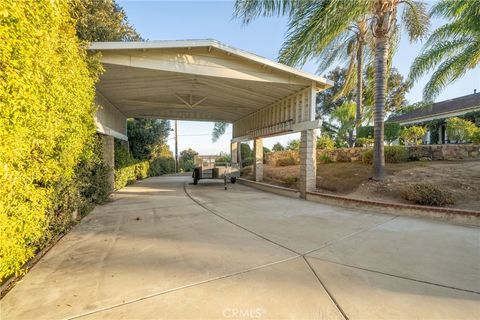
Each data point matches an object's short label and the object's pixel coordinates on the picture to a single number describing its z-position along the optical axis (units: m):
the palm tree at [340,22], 6.60
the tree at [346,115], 17.00
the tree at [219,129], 26.08
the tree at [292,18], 6.80
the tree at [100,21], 8.73
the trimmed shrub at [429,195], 5.95
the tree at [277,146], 24.87
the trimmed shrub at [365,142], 12.63
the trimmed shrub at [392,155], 10.06
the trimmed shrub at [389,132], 12.74
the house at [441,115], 15.85
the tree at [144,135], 16.77
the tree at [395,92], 22.84
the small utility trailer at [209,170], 11.71
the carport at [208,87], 6.46
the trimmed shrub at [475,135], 9.45
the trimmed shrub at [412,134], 12.67
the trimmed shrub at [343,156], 11.88
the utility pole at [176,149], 29.23
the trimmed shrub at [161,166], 19.69
